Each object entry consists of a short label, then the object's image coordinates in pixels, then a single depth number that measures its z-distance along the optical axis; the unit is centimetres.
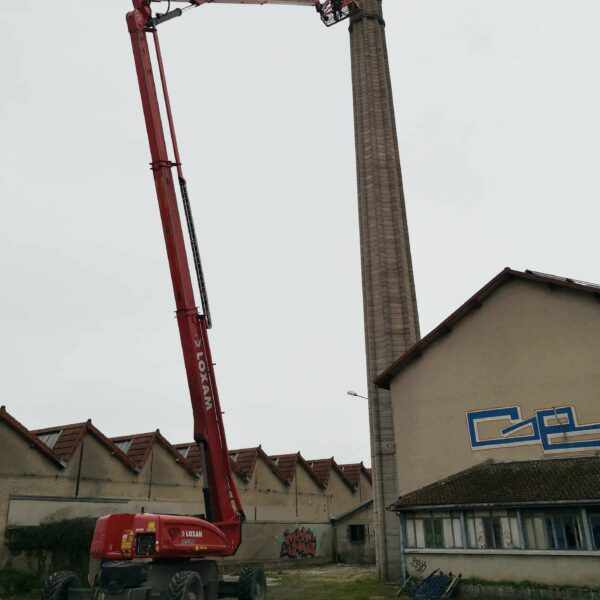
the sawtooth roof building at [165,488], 2539
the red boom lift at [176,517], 1366
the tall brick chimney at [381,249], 3206
